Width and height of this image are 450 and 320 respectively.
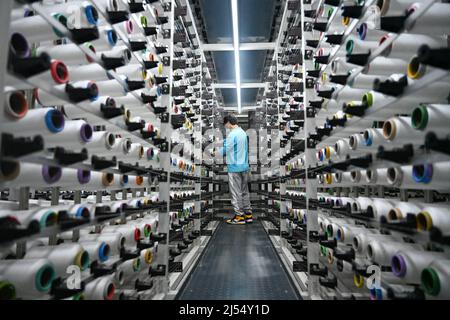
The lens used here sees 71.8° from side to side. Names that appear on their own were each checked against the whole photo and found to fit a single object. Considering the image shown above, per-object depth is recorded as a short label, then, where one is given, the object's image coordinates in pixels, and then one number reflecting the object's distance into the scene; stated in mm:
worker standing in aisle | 5246
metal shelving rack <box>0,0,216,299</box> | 1045
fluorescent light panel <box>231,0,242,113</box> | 3864
